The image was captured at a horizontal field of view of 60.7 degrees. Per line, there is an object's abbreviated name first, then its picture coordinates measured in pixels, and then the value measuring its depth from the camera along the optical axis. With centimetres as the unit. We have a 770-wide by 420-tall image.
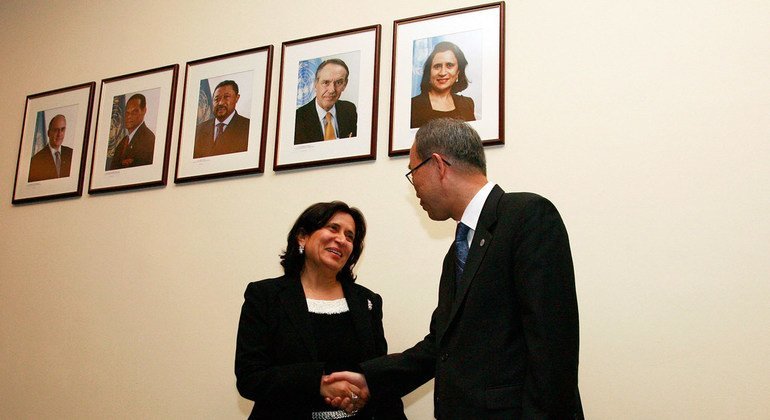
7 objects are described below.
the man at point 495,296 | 184
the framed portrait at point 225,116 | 400
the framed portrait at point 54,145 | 457
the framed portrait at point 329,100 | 372
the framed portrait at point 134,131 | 429
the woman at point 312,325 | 275
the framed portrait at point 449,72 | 345
